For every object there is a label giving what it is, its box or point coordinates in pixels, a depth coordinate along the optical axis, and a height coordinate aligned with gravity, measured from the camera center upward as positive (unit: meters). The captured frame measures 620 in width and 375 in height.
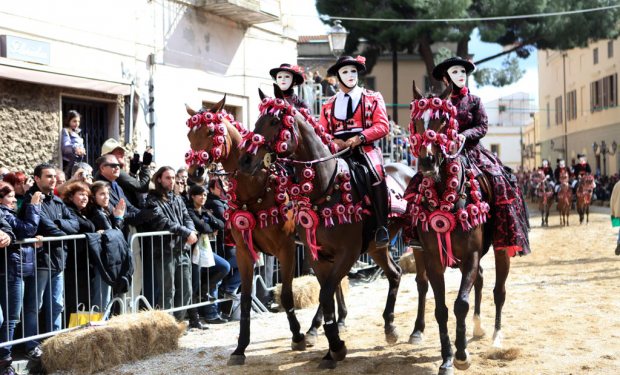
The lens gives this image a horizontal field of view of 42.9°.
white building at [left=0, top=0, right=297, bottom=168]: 11.99 +2.37
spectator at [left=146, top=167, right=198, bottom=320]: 8.98 -0.64
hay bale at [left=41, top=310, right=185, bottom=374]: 7.08 -1.45
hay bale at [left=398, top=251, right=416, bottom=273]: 14.28 -1.44
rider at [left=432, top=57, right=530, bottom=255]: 7.30 +0.22
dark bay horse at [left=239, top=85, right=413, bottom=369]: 6.85 -0.05
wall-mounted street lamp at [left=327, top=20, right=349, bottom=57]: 17.30 +3.26
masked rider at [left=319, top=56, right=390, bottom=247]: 7.61 +0.63
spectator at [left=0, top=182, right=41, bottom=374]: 6.98 -0.63
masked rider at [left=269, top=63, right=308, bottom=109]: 8.54 +1.18
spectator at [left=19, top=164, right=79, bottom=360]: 7.29 -0.68
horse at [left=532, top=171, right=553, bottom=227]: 27.48 -0.45
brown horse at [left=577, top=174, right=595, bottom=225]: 26.81 -0.46
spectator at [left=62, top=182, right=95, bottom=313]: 7.90 -0.65
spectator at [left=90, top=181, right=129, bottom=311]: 8.09 -0.33
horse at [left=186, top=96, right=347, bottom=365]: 7.53 -0.17
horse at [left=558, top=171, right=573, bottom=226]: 26.56 -0.58
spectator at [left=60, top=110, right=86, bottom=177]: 11.41 +0.71
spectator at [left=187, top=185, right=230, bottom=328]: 9.64 -0.96
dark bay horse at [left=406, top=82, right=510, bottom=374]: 6.52 -0.24
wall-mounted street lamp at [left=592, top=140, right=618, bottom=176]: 42.56 +1.77
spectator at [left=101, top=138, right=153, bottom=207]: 9.69 +0.14
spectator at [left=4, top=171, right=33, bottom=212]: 7.95 +0.09
